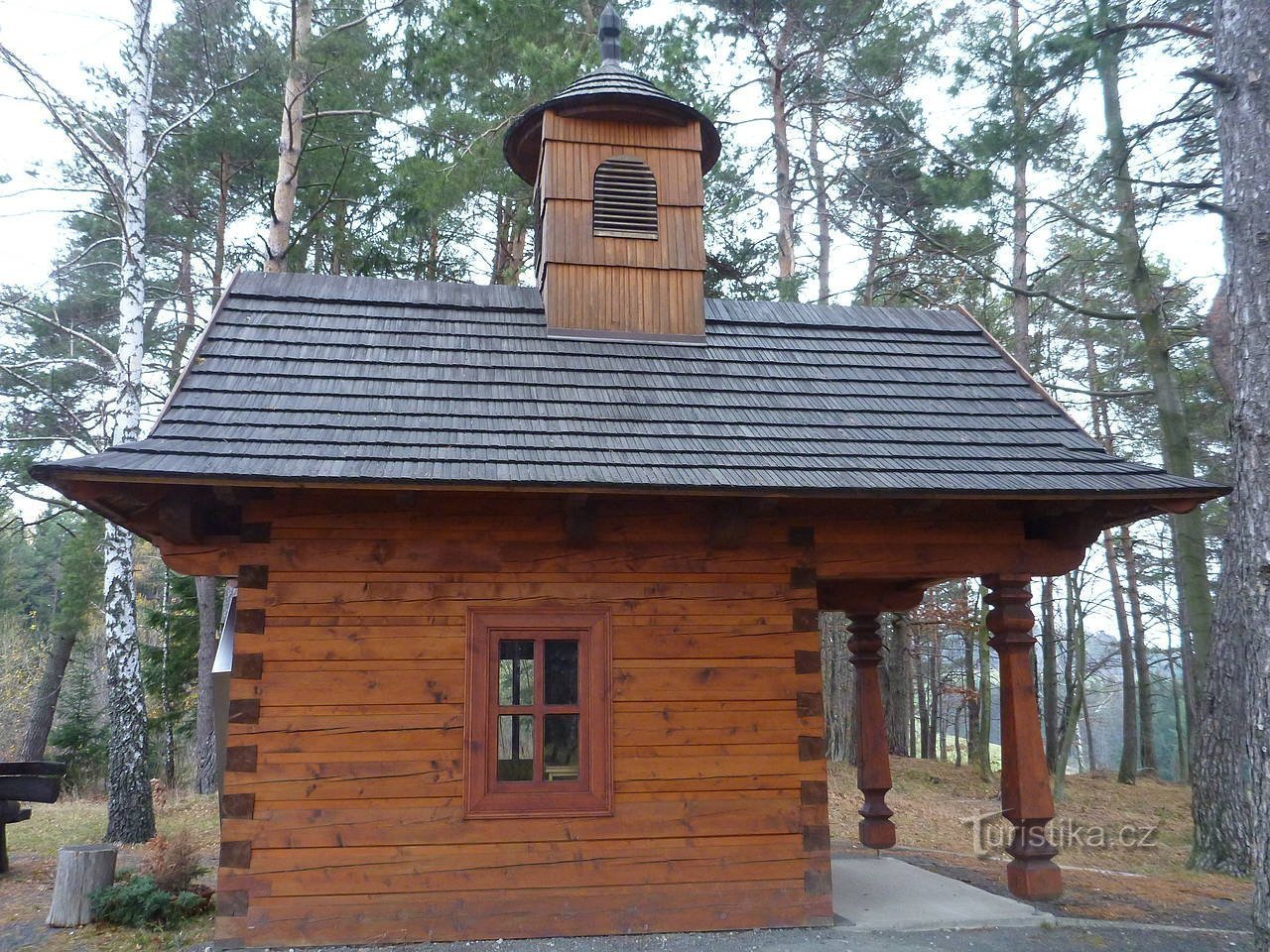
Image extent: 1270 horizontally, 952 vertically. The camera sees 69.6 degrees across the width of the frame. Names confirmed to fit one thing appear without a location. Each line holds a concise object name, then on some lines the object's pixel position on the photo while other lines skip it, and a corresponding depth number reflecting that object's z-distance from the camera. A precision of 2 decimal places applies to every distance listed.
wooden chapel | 5.34
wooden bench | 7.61
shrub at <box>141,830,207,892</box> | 6.27
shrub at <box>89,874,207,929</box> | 6.00
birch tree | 9.02
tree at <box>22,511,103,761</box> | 17.53
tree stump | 6.04
